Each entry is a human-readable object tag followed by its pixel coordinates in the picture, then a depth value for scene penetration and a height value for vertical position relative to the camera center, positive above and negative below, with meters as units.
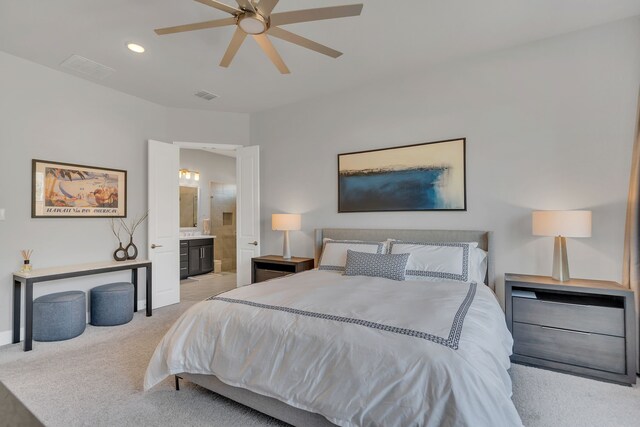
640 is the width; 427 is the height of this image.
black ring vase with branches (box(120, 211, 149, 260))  4.21 -0.23
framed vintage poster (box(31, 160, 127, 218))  3.43 +0.29
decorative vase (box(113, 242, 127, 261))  4.08 -0.51
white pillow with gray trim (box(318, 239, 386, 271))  3.47 -0.39
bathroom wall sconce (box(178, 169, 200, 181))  6.99 +0.92
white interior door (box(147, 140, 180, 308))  4.38 -0.11
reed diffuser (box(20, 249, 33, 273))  3.20 -0.47
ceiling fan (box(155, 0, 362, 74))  1.91 +1.27
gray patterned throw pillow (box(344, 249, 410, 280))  2.98 -0.49
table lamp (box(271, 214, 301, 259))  4.28 -0.09
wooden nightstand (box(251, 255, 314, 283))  4.09 -0.69
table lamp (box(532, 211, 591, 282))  2.56 -0.10
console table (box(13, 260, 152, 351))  3.00 -0.63
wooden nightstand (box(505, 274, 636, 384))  2.36 -0.88
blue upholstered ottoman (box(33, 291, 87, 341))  3.17 -1.05
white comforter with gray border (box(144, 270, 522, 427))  1.35 -0.71
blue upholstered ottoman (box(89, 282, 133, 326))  3.65 -1.07
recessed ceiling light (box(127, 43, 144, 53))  3.04 +1.65
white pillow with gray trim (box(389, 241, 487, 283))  2.92 -0.45
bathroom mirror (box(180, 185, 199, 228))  7.18 +0.19
